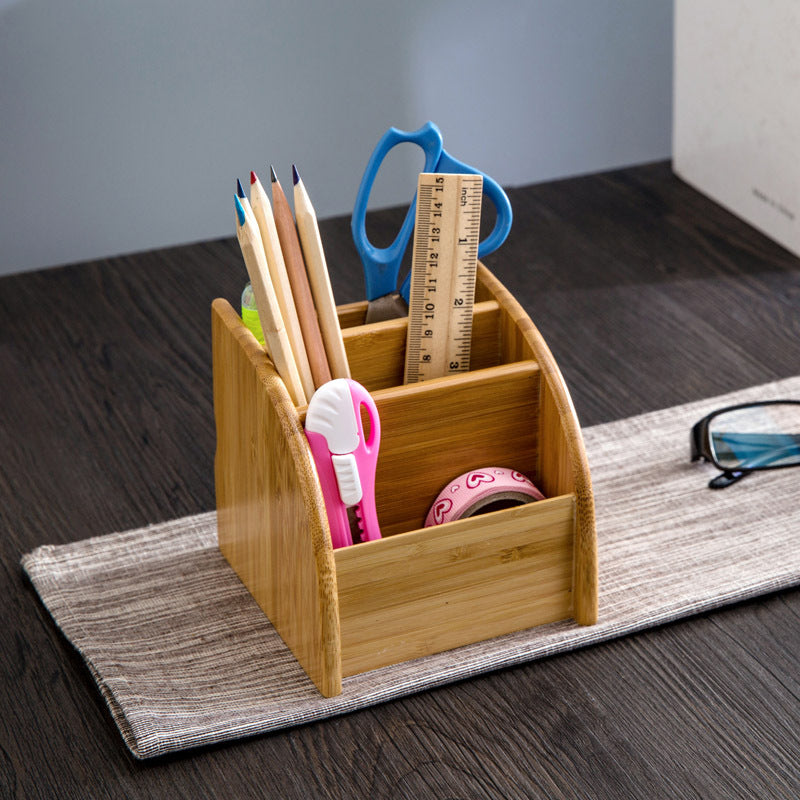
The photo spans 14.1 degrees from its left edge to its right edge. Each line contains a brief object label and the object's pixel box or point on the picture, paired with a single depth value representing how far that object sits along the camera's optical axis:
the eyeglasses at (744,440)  1.31
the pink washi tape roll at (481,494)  1.20
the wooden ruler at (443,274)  1.19
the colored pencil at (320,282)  1.16
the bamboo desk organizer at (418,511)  1.18
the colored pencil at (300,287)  1.16
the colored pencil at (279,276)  1.15
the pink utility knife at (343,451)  1.16
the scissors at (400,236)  1.21
